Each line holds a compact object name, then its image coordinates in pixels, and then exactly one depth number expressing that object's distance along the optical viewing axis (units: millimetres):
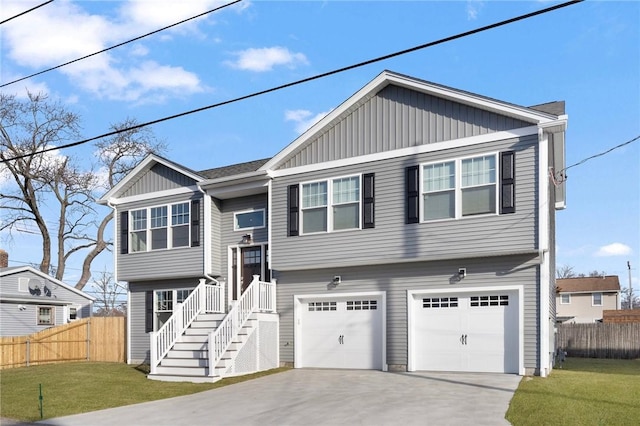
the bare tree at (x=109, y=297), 72812
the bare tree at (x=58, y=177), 38625
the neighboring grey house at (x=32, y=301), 29328
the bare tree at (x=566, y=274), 83875
